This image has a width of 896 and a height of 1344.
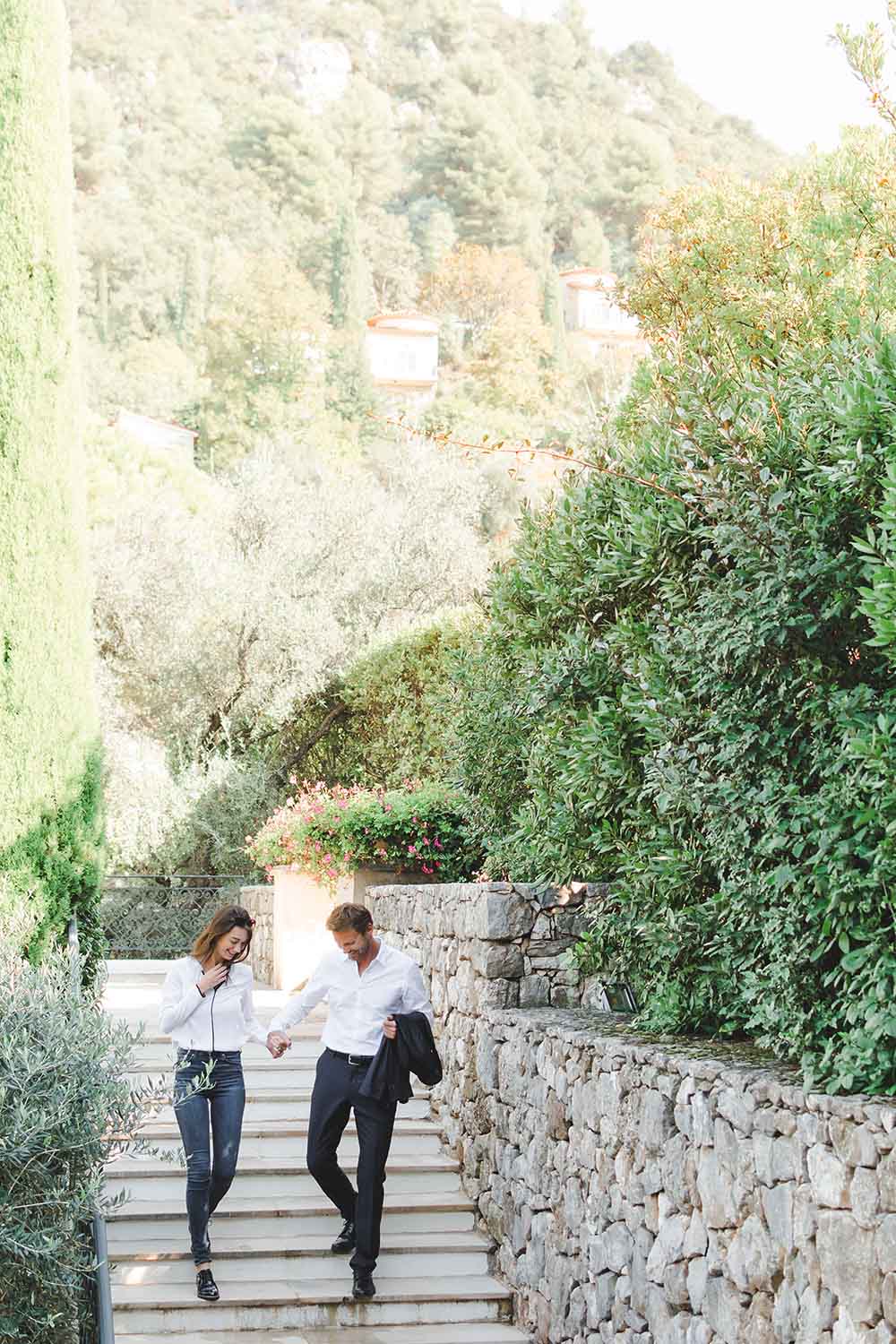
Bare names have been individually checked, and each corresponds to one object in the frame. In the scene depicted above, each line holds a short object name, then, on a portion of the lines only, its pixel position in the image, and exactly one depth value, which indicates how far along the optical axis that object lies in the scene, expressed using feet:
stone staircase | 21.16
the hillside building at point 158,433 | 142.72
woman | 20.95
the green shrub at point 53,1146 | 14.46
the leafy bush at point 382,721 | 62.54
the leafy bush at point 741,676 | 13.14
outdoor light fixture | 22.70
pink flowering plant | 37.83
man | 21.50
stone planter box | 39.88
